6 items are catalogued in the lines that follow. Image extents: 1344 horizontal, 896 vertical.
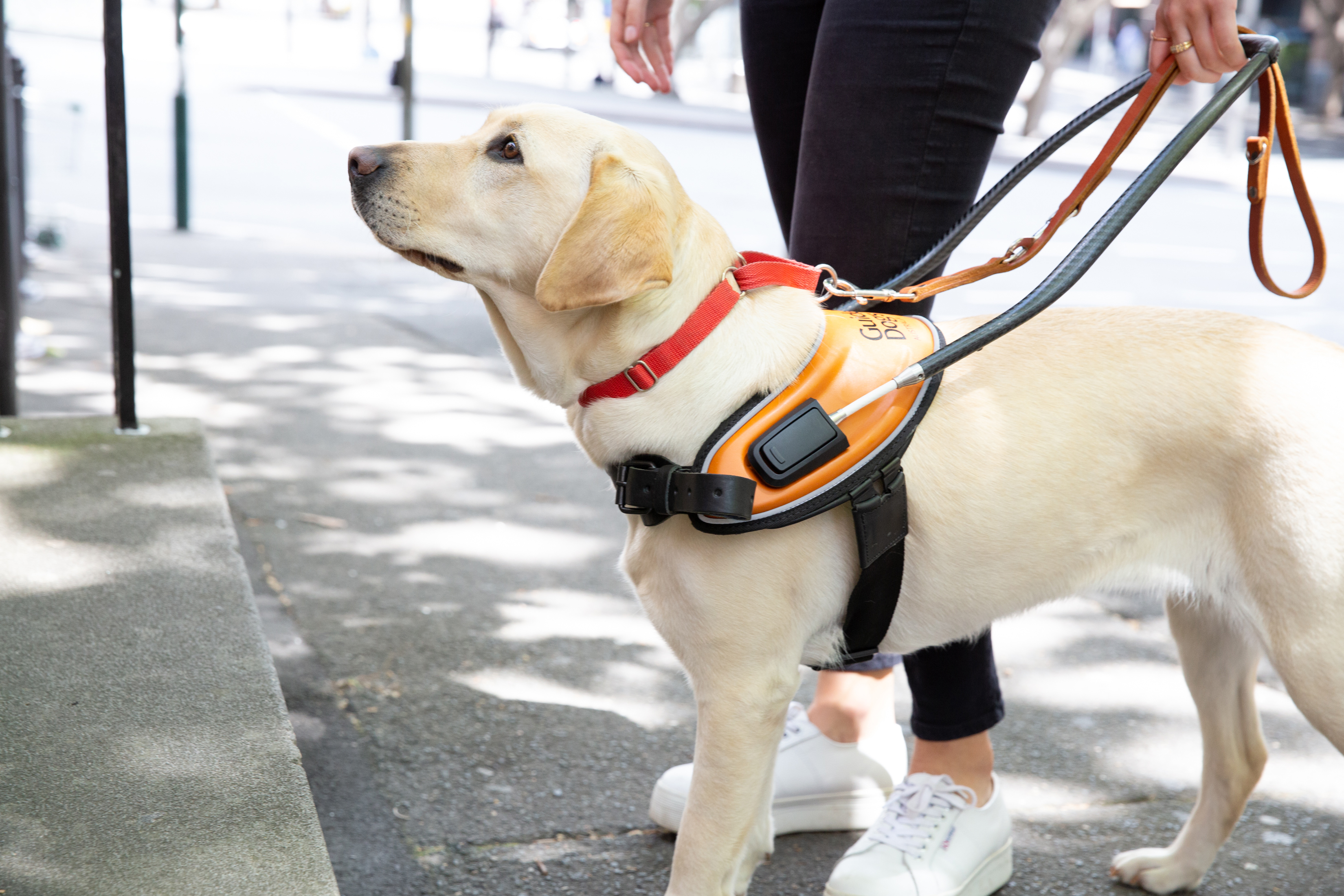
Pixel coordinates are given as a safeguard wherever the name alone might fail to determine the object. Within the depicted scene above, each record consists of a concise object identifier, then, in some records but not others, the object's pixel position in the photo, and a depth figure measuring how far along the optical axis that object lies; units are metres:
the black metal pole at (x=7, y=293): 3.58
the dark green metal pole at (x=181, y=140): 9.82
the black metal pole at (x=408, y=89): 8.78
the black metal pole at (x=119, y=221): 2.97
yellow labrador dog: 1.88
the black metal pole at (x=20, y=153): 6.70
